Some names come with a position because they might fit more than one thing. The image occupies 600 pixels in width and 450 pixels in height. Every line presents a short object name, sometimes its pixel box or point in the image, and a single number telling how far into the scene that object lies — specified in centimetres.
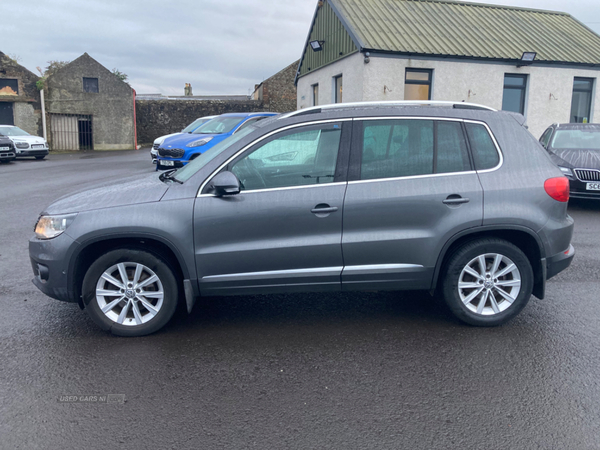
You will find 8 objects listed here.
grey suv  402
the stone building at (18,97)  3014
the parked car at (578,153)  947
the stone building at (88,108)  3131
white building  1780
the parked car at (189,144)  1277
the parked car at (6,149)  2067
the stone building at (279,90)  3678
